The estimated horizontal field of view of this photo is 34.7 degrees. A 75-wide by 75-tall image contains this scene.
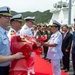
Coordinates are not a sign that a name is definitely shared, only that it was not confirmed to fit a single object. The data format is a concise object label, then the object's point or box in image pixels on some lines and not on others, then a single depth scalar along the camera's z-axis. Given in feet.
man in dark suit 13.91
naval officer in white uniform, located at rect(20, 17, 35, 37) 9.68
